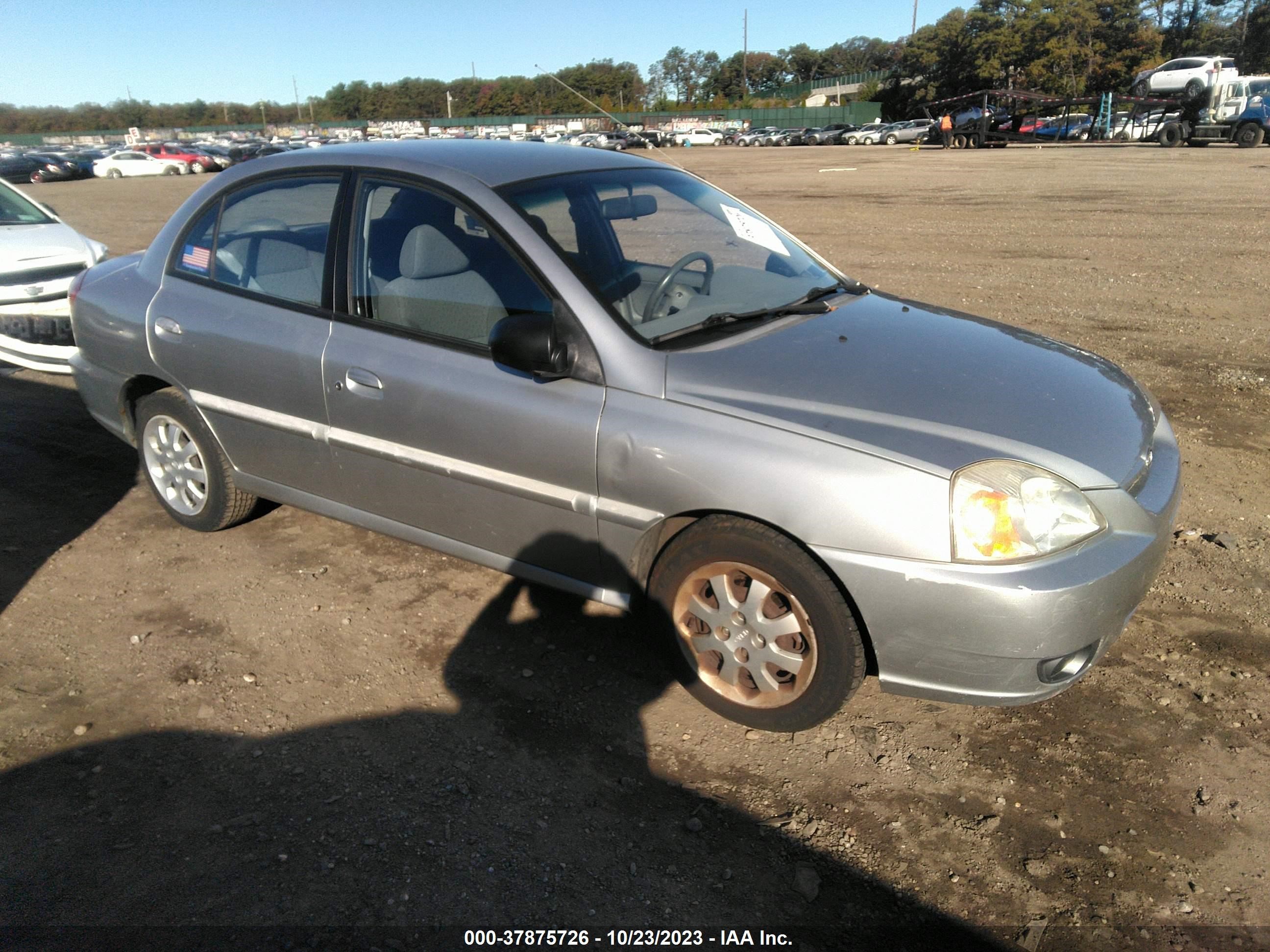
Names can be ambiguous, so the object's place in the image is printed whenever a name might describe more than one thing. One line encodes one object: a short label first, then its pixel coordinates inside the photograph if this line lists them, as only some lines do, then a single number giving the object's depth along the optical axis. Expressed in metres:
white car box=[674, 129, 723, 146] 64.19
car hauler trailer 40.53
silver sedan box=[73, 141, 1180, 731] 2.63
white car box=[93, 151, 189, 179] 39.31
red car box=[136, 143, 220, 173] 42.41
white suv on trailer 32.03
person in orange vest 42.38
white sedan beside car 6.71
